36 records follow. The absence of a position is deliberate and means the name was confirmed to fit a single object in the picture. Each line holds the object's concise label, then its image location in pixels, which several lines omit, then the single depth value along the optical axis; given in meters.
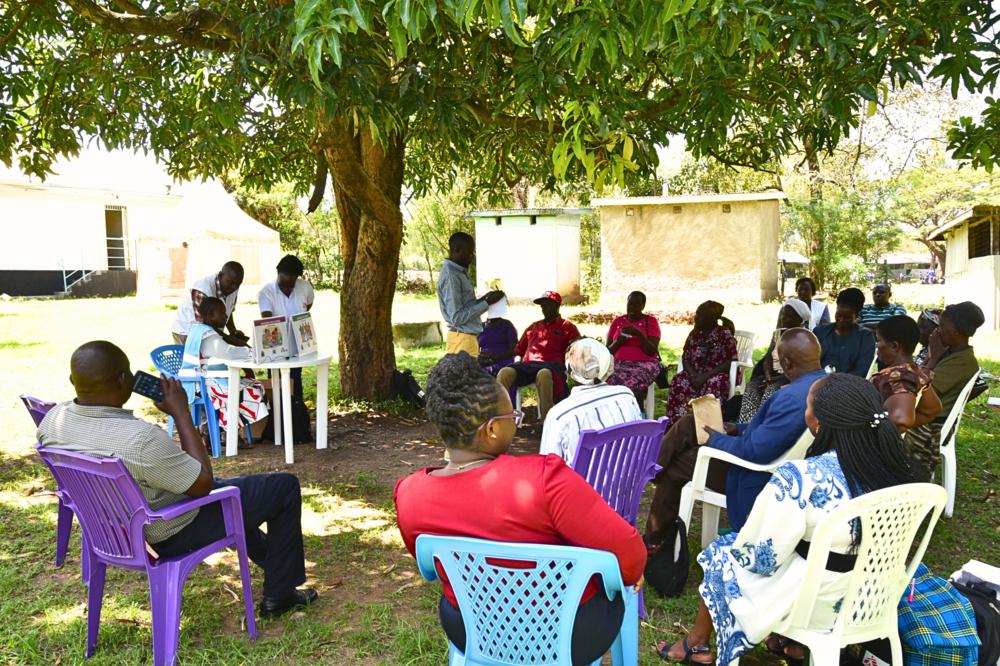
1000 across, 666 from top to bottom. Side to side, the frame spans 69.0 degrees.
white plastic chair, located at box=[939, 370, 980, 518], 4.52
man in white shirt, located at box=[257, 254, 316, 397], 7.02
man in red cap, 6.71
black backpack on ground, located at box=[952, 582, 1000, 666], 2.58
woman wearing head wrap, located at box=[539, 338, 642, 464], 3.54
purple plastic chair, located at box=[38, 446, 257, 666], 2.86
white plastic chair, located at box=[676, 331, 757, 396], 6.96
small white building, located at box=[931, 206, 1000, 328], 14.99
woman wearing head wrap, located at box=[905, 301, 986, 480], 4.49
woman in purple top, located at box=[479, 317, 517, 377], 7.11
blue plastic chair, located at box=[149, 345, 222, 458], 6.46
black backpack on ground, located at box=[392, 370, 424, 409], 7.98
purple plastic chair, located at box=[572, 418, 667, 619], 3.23
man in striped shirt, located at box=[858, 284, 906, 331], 7.32
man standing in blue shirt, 6.60
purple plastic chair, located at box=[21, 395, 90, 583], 4.03
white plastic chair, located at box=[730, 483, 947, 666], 2.37
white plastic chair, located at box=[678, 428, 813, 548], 3.53
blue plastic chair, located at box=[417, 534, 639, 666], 2.11
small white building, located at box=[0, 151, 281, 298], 23.95
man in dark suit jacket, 3.50
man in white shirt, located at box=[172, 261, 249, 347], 6.83
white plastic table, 6.12
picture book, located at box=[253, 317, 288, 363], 6.12
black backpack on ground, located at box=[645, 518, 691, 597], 3.72
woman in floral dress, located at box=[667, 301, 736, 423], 6.32
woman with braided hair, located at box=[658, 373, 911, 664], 2.49
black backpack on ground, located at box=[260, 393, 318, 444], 6.84
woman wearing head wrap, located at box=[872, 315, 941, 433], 3.50
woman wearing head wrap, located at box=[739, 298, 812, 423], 5.24
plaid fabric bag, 2.54
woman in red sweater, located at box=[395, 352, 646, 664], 2.15
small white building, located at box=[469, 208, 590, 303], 20.84
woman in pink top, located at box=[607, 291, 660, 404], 6.77
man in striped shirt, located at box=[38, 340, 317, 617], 2.94
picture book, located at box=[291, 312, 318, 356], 6.39
